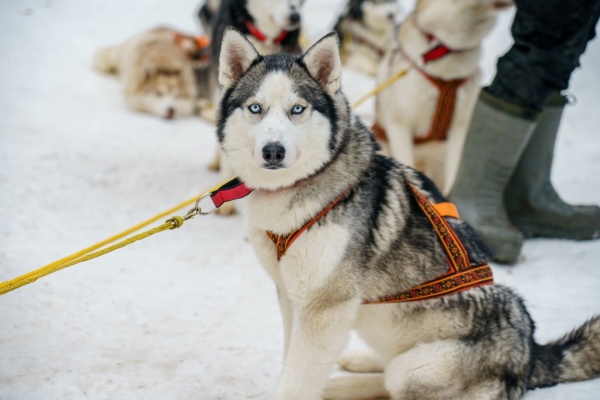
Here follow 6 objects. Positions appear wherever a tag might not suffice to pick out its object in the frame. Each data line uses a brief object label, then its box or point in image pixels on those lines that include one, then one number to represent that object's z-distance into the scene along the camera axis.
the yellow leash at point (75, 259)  2.13
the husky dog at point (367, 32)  8.36
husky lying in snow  6.71
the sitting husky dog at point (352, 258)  2.27
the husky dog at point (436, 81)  4.31
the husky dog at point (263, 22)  4.64
